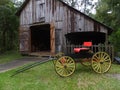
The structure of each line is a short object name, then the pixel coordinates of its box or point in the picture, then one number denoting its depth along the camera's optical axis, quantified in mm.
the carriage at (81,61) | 4238
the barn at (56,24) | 7329
